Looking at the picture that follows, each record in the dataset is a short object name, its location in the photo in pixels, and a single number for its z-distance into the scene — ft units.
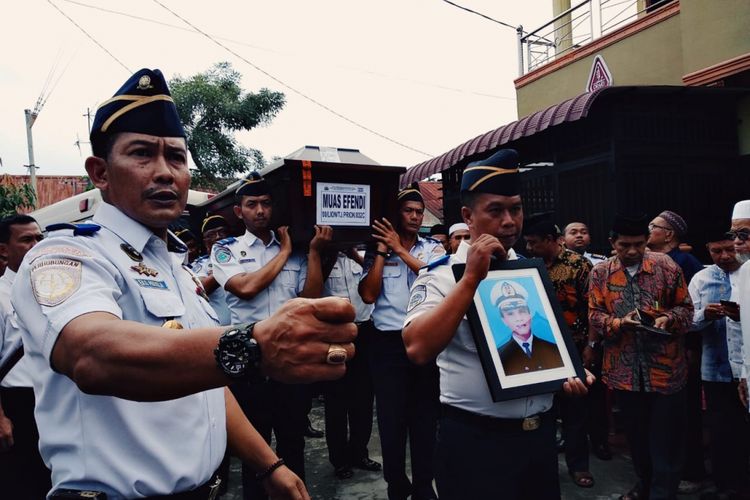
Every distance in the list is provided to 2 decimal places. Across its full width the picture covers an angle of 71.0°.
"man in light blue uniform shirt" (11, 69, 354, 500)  2.85
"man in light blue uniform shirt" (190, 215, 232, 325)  13.58
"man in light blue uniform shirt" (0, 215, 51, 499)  9.23
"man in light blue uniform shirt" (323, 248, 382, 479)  13.75
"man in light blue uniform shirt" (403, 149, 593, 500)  6.72
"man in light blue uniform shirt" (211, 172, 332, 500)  10.73
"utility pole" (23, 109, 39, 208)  52.75
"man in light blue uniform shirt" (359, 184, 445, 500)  11.62
